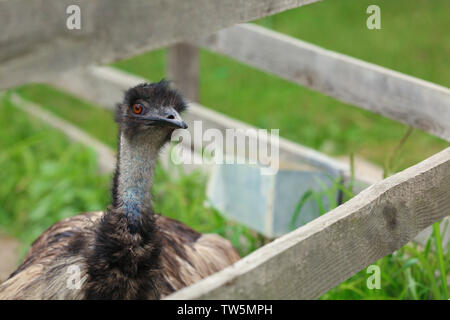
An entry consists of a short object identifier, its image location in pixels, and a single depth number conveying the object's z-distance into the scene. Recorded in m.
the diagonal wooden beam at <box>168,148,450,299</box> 3.56
